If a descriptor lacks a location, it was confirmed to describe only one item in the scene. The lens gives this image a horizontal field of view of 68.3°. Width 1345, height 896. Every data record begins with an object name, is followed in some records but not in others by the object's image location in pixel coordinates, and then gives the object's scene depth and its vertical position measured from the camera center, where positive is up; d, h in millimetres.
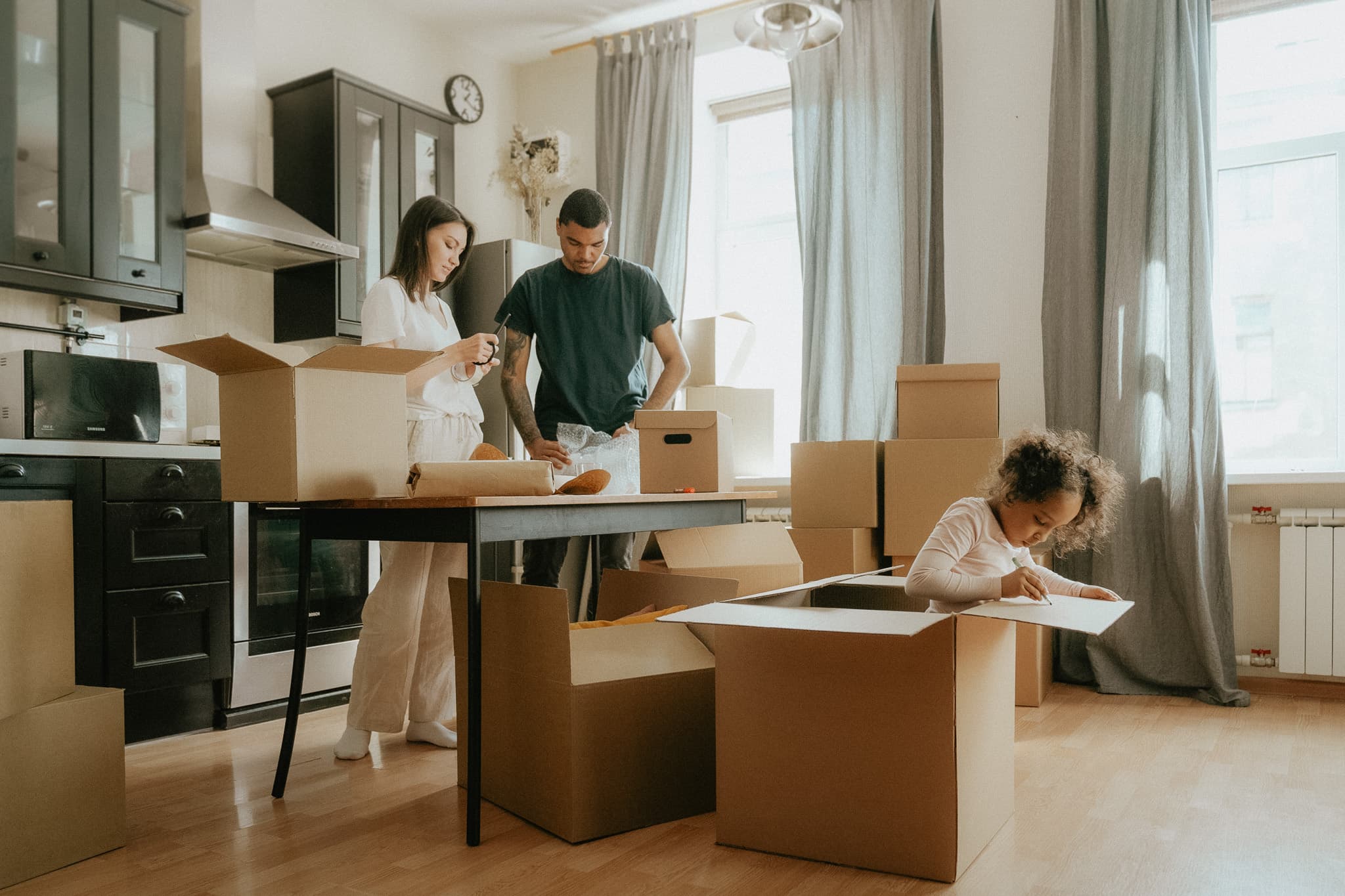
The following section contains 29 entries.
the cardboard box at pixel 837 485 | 3113 -125
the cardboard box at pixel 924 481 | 2979 -109
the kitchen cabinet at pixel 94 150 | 2760 +893
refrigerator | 3930 +578
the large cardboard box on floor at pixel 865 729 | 1521 -458
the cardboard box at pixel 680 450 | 2406 -7
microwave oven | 2643 +154
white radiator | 2914 -443
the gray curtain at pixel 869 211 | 3482 +847
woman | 2312 -3
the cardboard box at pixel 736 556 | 2430 -271
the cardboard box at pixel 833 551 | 3049 -327
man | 2818 +299
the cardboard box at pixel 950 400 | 3021 +137
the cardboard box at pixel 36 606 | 1611 -254
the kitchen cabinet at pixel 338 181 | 3553 +996
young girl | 1697 -136
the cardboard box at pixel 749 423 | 3729 +92
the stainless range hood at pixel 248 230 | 3117 +711
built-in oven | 2910 -479
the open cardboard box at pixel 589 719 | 1746 -500
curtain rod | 4008 +1799
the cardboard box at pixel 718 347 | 3820 +393
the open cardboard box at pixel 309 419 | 1793 +60
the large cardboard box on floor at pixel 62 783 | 1600 -557
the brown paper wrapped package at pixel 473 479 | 1856 -55
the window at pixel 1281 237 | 3195 +675
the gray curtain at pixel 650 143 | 4082 +1284
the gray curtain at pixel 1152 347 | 3016 +303
